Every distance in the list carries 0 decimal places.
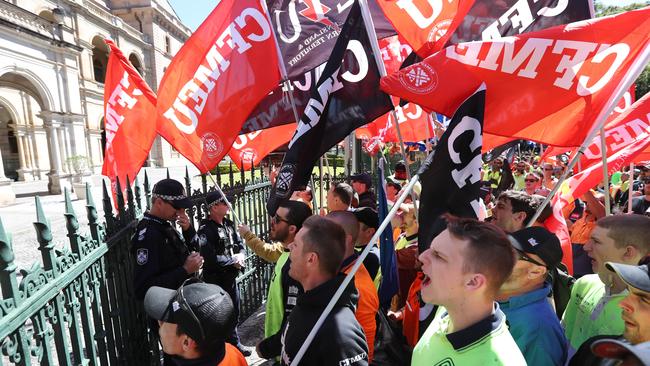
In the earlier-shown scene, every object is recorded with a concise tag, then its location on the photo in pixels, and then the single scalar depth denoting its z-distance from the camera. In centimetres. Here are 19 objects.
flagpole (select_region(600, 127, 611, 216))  273
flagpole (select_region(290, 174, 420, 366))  185
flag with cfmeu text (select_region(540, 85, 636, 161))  413
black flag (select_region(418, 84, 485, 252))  243
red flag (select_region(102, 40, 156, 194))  381
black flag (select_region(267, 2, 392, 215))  271
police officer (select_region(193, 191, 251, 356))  397
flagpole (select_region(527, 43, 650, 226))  224
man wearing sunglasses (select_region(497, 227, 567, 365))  186
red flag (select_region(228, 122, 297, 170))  501
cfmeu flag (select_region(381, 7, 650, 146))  239
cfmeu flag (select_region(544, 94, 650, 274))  348
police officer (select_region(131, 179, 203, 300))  291
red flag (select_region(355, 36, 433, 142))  555
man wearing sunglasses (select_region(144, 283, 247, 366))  176
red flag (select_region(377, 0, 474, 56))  309
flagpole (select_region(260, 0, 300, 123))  336
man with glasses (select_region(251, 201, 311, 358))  250
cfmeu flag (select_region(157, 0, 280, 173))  342
